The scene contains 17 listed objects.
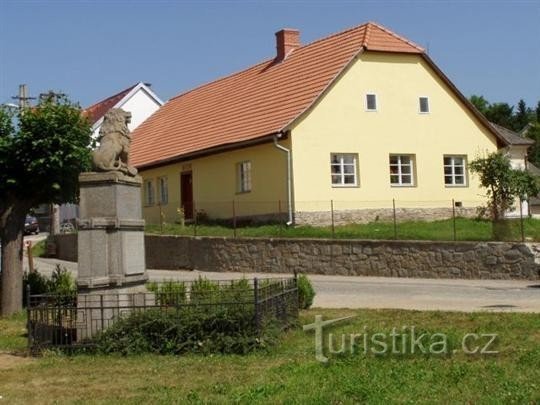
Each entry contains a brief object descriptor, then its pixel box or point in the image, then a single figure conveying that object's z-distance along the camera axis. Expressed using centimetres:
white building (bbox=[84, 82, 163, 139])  5084
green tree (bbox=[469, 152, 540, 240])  2364
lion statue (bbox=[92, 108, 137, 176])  1183
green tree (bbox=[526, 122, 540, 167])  7012
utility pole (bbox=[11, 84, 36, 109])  3704
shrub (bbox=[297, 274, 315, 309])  1412
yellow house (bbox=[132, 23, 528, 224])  2725
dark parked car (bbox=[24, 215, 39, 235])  5103
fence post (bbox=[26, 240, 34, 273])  2095
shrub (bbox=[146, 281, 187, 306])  1177
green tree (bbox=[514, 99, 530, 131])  9388
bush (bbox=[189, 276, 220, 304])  1123
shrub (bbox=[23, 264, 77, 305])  1560
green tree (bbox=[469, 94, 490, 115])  8538
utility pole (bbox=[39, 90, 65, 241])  3481
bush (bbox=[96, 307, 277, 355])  1021
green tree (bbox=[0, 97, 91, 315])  1536
